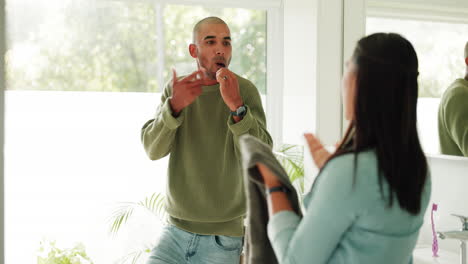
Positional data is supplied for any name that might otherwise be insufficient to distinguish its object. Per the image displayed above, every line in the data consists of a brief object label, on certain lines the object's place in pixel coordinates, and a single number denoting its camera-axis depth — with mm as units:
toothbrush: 2152
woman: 1047
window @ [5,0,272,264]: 2918
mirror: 2168
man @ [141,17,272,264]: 1774
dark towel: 1188
